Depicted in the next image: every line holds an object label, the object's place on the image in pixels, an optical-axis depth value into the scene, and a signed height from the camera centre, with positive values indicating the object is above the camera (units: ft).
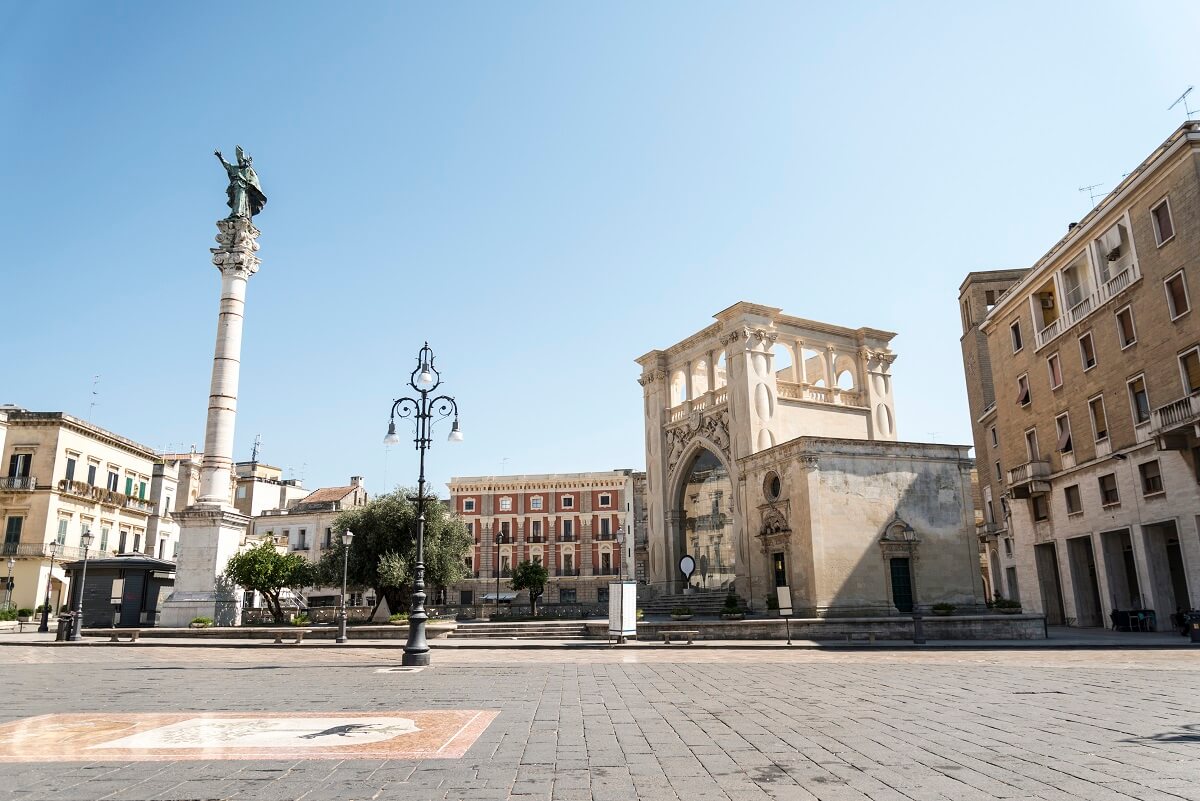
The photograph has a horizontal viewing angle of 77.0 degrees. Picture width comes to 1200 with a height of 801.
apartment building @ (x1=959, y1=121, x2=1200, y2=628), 72.90 +18.69
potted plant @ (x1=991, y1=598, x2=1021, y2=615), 92.92 -4.15
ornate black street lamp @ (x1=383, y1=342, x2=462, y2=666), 50.93 +6.92
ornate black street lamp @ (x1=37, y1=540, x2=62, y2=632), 99.35 -3.73
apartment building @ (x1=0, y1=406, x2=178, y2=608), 131.85 +16.98
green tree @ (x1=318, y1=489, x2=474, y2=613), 112.88 +5.53
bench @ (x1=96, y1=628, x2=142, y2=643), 80.59 -4.80
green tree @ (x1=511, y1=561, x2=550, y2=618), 157.48 +0.89
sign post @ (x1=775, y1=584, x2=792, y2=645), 81.00 -2.43
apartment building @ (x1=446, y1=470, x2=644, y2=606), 209.87 +15.23
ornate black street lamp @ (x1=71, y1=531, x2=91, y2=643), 82.99 -1.80
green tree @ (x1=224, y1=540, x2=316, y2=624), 96.07 +1.90
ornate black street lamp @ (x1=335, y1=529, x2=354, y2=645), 74.79 -3.23
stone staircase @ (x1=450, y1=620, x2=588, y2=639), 82.89 -5.46
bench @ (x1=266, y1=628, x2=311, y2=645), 80.62 -4.93
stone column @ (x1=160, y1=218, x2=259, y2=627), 93.71 +12.23
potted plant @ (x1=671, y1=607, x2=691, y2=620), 101.96 -4.55
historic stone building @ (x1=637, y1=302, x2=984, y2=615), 94.84 +13.33
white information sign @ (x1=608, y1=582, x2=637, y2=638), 70.61 -2.75
